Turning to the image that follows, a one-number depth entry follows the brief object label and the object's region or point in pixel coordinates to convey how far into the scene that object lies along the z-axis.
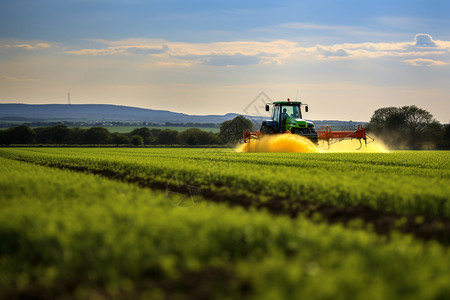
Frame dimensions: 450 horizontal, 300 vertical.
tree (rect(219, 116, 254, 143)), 89.51
